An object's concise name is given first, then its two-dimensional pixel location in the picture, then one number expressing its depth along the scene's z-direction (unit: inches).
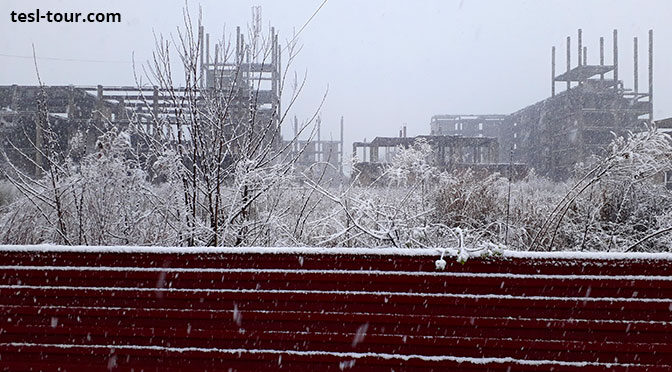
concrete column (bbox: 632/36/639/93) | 1257.0
